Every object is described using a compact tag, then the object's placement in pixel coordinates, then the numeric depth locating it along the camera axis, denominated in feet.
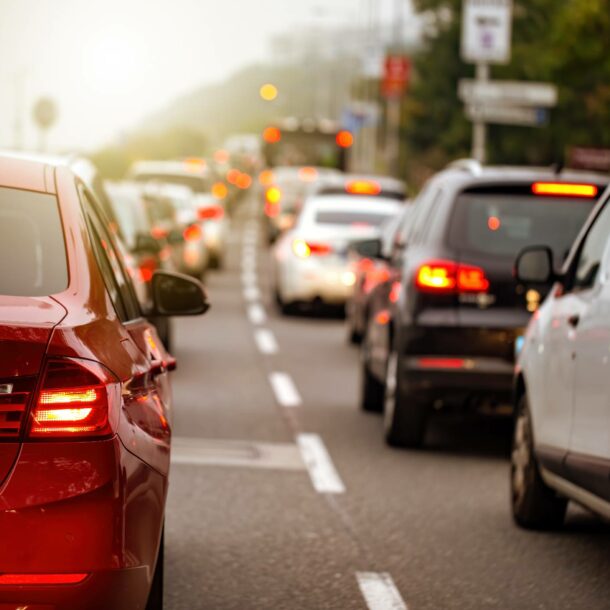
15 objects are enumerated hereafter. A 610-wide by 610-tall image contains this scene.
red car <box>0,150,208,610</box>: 14.60
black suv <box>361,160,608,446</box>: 34.47
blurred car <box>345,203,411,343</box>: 41.65
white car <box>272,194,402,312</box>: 73.56
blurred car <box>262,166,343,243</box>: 135.23
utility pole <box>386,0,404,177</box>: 196.85
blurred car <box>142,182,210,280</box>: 75.31
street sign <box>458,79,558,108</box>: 82.94
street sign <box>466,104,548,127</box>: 83.66
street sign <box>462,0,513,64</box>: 82.69
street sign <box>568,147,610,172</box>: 84.38
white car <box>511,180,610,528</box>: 22.16
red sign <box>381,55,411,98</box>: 175.73
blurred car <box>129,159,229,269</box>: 105.29
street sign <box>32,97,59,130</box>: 106.52
